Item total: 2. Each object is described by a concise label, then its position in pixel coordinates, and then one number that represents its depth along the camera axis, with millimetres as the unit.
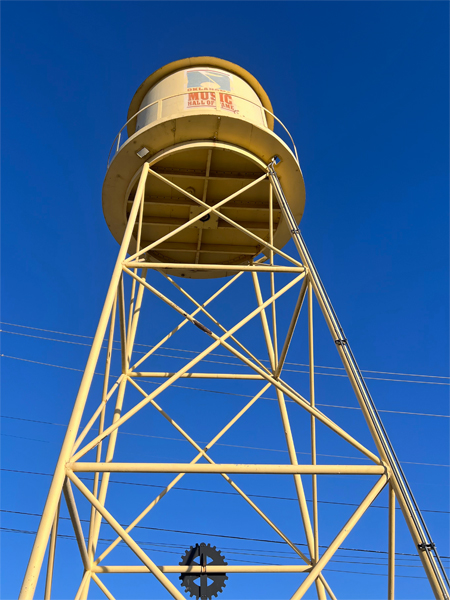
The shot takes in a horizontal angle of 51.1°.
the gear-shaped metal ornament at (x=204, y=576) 5336
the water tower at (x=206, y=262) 4219
